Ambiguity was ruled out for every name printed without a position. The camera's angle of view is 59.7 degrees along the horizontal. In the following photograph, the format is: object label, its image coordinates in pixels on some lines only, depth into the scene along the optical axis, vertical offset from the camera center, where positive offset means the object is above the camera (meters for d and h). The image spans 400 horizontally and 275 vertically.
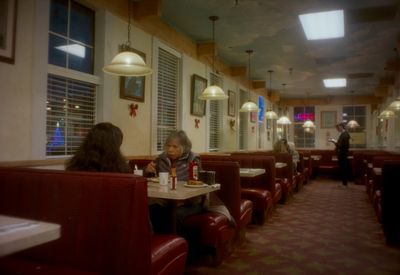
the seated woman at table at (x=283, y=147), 7.82 -0.10
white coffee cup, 3.05 -0.32
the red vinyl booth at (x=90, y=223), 1.96 -0.48
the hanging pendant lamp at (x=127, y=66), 3.68 +0.80
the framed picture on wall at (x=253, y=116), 11.45 +0.85
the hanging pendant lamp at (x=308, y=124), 13.74 +0.74
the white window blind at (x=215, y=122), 8.59 +0.50
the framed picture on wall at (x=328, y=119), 15.45 +1.07
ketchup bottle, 3.25 -0.28
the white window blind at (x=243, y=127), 10.93 +0.47
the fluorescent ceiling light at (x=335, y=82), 11.19 +2.04
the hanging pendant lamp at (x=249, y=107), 7.71 +0.77
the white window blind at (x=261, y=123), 12.50 +0.70
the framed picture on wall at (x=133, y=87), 4.99 +0.79
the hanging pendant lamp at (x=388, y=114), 9.52 +0.82
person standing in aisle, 9.23 -0.10
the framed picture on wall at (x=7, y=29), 3.34 +1.05
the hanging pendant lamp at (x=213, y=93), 5.93 +0.82
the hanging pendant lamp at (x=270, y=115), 10.04 +0.79
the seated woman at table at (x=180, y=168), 3.45 -0.29
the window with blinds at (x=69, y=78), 4.09 +0.75
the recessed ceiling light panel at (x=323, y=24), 5.71 +2.08
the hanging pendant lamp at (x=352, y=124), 13.41 +0.75
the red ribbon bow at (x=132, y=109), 5.19 +0.47
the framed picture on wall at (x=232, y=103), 9.57 +1.08
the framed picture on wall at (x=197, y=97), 7.18 +0.92
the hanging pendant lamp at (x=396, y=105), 7.53 +0.86
